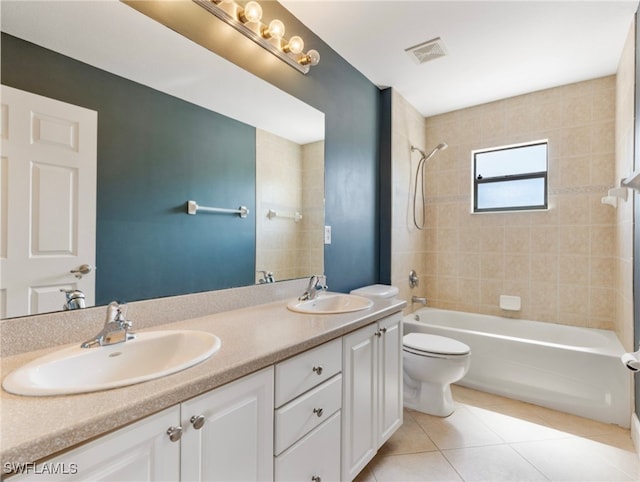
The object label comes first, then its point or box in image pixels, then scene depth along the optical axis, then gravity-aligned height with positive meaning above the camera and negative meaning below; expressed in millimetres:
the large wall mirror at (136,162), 930 +326
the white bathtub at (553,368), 2009 -858
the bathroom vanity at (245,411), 609 -434
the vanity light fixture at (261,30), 1404 +1045
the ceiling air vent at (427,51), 2079 +1309
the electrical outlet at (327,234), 2104 +59
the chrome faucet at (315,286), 1731 -258
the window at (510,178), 2861 +619
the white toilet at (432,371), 2065 -852
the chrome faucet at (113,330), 957 -270
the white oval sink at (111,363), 716 -329
